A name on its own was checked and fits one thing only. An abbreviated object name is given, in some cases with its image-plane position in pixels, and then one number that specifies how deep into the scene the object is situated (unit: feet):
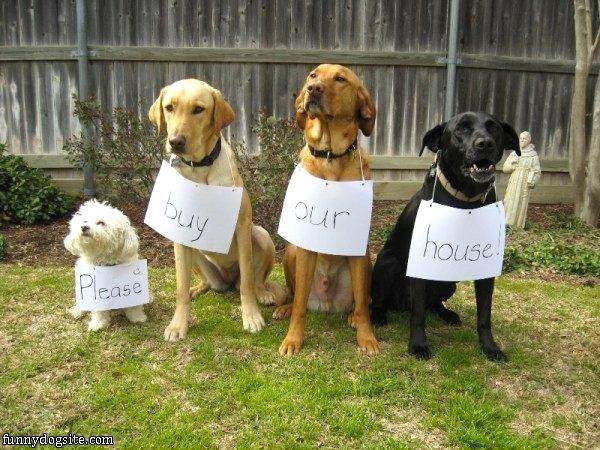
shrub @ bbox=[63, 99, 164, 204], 21.10
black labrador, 9.53
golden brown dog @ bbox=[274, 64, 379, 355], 9.98
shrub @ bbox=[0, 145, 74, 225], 21.15
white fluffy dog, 10.80
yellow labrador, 10.20
